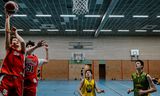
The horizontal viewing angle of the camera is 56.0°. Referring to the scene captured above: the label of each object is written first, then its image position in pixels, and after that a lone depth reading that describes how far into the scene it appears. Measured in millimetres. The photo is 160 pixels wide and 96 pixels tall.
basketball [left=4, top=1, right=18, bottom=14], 2380
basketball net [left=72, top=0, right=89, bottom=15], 9639
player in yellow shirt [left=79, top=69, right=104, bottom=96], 4301
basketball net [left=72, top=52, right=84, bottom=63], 19986
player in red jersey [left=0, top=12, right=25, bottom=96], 2429
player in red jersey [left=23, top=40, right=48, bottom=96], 3089
